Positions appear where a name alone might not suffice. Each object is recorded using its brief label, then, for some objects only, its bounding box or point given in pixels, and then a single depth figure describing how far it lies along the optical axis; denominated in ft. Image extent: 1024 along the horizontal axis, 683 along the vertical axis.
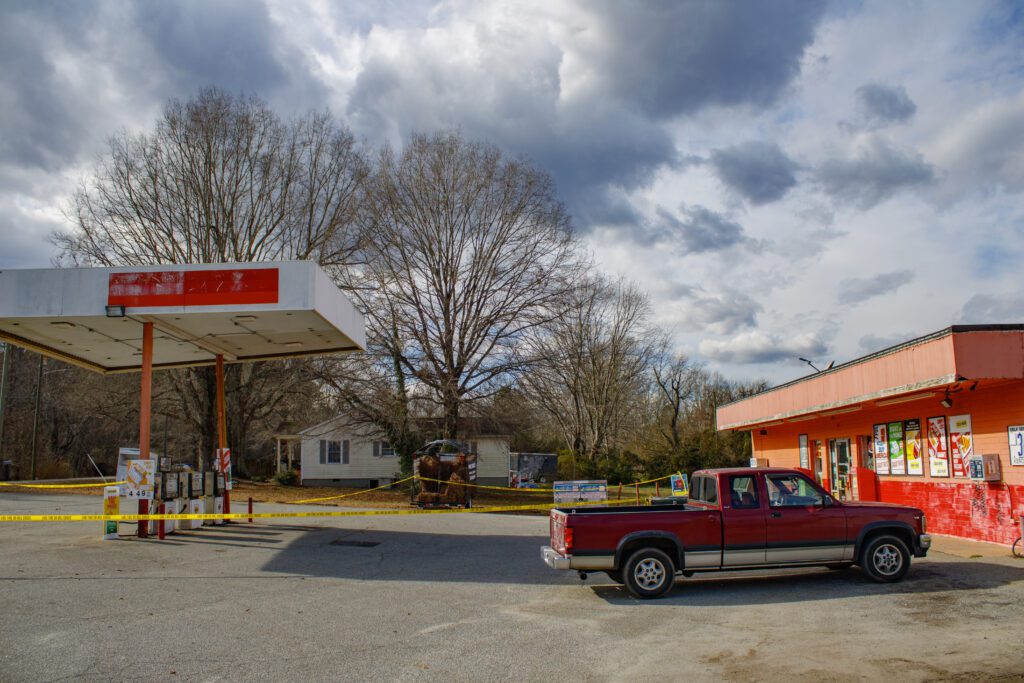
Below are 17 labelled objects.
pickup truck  32.53
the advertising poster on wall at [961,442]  47.75
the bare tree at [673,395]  192.24
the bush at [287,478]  134.62
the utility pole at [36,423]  132.36
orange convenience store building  40.98
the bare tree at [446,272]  104.78
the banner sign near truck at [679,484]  77.36
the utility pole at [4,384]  125.27
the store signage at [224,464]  61.38
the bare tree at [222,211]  99.91
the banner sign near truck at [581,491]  73.31
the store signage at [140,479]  49.07
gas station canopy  44.65
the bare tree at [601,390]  169.07
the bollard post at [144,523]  50.01
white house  152.97
